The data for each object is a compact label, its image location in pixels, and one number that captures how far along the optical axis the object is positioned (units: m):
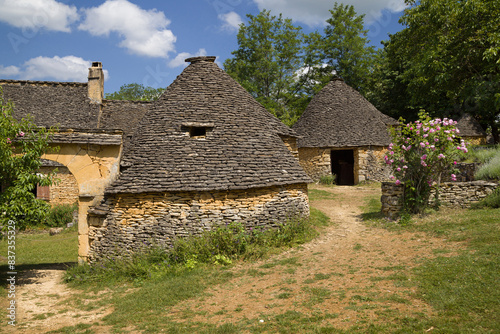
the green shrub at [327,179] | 18.22
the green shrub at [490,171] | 10.31
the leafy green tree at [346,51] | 28.30
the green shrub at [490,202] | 9.27
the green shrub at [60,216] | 15.32
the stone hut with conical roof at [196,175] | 8.23
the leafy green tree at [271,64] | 28.06
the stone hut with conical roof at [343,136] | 18.05
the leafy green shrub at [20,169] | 6.89
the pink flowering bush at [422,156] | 9.17
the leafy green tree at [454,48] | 13.12
